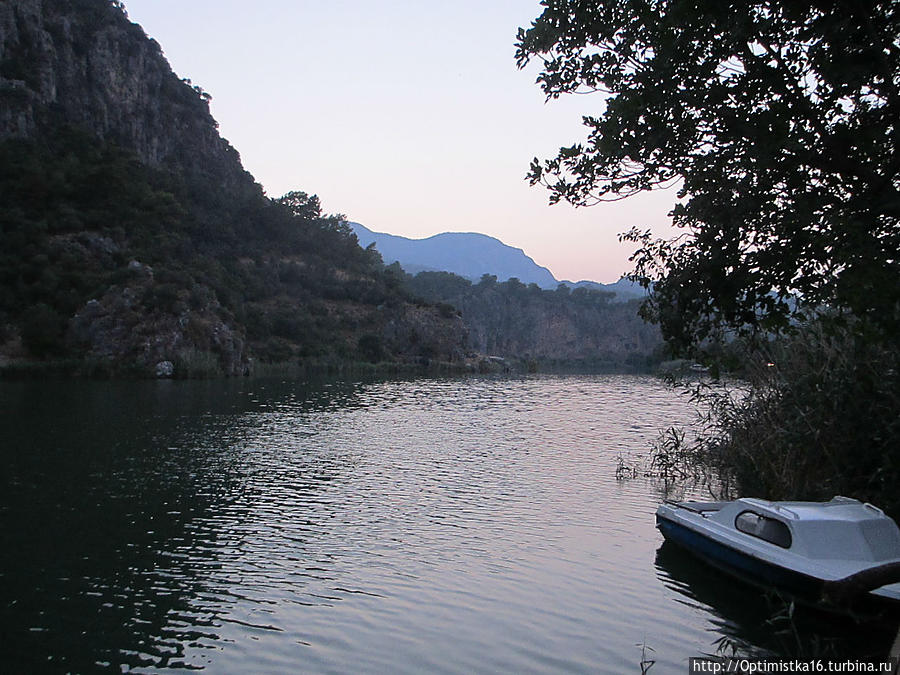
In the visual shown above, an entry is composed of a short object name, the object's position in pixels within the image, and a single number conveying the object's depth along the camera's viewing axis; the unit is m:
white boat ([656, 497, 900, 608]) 11.16
